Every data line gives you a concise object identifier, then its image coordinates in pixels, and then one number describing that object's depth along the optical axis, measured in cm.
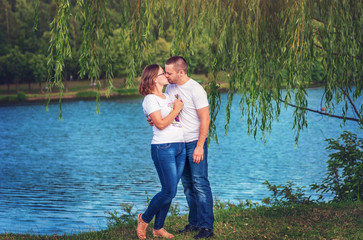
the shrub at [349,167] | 874
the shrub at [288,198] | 891
